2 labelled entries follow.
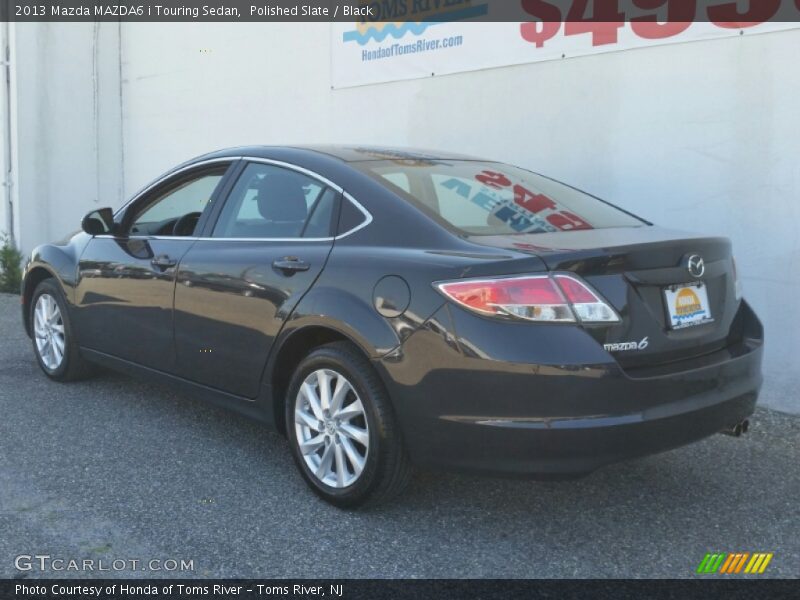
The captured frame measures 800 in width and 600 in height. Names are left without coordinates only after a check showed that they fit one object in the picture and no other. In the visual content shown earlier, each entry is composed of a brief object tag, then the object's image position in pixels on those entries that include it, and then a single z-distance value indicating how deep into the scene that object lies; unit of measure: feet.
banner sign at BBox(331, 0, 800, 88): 18.03
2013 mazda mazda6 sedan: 9.91
